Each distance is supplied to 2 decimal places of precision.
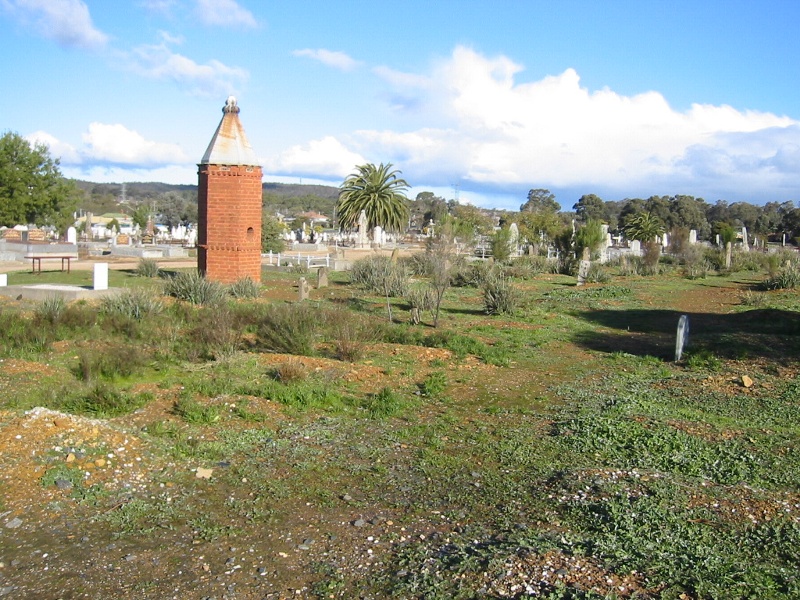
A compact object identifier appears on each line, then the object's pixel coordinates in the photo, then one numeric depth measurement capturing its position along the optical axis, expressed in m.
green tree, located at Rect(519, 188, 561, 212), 101.94
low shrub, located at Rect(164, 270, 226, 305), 16.98
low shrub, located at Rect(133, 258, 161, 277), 23.75
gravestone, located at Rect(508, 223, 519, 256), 38.31
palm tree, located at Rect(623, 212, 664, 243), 53.53
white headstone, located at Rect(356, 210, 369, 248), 44.66
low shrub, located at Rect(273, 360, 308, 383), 9.69
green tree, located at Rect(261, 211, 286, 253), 38.69
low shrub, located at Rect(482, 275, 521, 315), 18.22
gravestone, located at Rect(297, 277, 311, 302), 19.33
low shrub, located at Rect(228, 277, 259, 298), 18.84
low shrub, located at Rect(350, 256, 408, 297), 21.55
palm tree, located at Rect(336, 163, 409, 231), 49.16
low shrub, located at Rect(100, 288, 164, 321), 14.09
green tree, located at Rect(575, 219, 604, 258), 32.94
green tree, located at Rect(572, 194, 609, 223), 99.66
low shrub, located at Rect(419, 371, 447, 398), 9.87
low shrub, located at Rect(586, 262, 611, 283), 28.91
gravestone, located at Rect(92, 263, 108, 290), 17.59
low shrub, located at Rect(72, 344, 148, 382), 9.87
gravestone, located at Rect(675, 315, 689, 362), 12.48
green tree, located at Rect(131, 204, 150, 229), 67.88
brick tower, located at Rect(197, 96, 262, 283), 20.23
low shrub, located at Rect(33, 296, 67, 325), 12.88
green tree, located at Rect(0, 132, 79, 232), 38.41
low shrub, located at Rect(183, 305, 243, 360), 10.80
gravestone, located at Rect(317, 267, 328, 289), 23.62
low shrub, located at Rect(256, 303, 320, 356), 11.85
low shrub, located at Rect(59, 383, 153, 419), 8.10
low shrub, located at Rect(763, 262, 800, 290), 24.66
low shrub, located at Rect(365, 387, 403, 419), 8.70
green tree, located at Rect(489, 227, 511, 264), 35.47
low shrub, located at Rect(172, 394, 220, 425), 8.08
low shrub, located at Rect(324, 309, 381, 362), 11.63
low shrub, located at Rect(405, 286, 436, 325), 16.62
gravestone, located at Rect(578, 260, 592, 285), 28.77
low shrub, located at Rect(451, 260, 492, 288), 25.70
